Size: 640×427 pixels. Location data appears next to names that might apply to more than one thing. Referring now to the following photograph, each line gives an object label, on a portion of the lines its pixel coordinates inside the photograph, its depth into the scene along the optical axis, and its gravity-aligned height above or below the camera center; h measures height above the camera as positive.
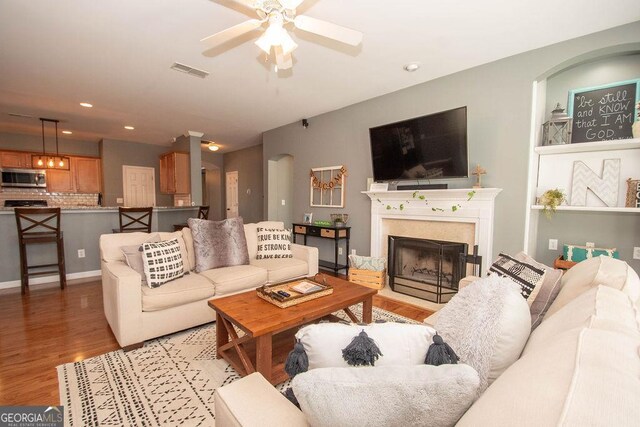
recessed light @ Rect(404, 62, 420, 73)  2.94 +1.37
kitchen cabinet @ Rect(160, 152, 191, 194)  6.08 +0.49
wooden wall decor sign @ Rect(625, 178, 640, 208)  2.32 +0.03
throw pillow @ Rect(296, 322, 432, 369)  0.79 -0.42
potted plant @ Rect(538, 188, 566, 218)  2.63 -0.03
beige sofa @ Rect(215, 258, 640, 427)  0.41 -0.32
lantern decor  2.61 +0.64
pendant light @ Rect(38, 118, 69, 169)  5.86 +0.73
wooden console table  4.27 -0.60
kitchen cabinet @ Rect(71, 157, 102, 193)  6.54 +0.50
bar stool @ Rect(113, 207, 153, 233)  4.43 -0.44
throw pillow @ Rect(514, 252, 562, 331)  1.31 -0.48
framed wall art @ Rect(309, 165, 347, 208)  4.47 +0.16
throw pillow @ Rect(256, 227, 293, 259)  3.41 -0.59
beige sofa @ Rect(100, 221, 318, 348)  2.16 -0.82
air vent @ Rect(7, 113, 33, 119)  4.68 +1.34
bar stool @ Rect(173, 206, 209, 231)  5.50 -0.33
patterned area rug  1.55 -1.21
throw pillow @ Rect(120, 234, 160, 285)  2.44 -0.55
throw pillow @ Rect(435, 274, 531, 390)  0.88 -0.45
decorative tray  1.97 -0.72
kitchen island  3.72 -0.70
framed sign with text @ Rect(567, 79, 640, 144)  2.41 +0.77
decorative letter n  2.49 +0.12
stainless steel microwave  5.77 +0.36
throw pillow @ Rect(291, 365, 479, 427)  0.61 -0.44
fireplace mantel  2.97 -0.16
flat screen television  2.96 +0.56
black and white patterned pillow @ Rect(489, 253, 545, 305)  1.38 -0.41
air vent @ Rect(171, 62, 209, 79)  3.00 +1.38
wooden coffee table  1.68 -0.79
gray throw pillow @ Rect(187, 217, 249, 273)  2.88 -0.50
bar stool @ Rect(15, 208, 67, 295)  3.53 -0.54
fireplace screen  3.25 -0.88
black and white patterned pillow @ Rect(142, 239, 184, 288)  2.37 -0.58
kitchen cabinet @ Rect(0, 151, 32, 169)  5.82 +0.75
